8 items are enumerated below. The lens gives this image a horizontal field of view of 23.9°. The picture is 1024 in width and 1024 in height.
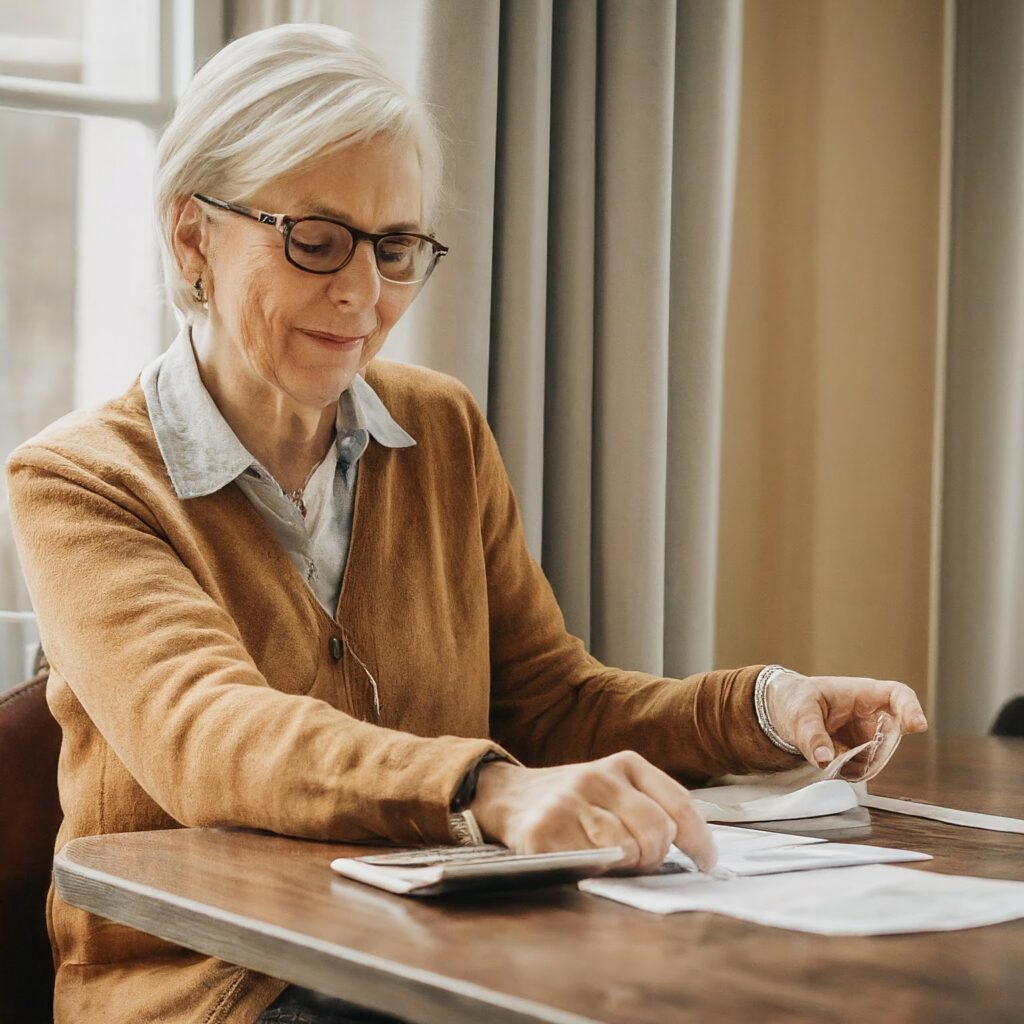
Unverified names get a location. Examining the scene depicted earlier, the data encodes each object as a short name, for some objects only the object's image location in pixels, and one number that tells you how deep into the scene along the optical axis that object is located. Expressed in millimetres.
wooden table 1170
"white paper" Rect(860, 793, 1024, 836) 1603
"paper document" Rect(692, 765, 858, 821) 1623
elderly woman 1488
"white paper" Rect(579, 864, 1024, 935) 1330
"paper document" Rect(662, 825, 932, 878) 1446
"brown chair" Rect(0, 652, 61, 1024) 1751
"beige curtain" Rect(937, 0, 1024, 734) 2745
